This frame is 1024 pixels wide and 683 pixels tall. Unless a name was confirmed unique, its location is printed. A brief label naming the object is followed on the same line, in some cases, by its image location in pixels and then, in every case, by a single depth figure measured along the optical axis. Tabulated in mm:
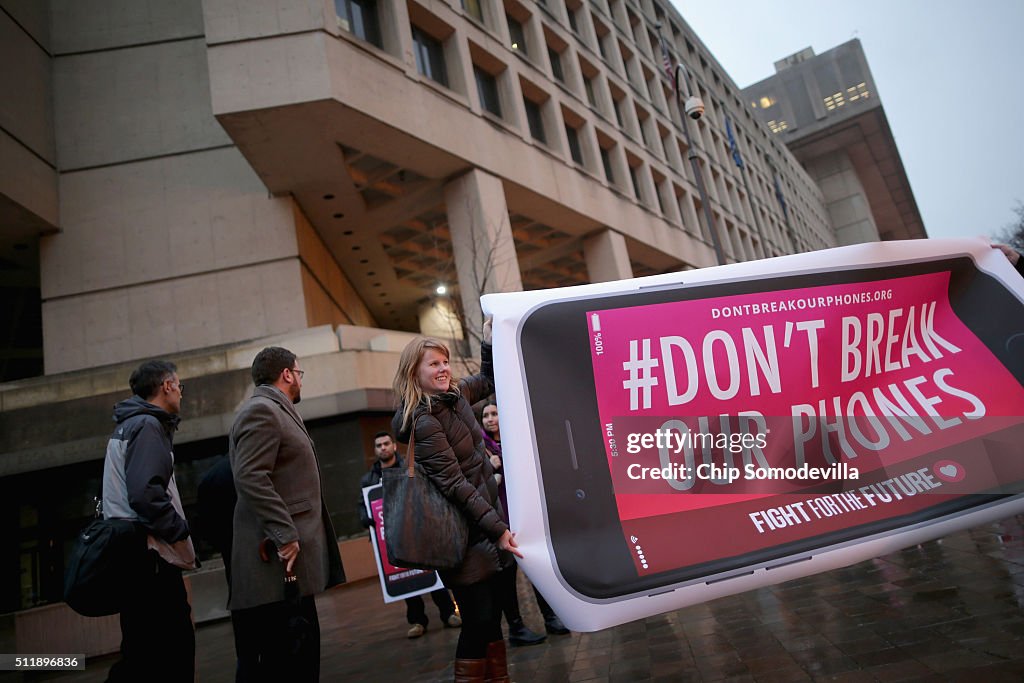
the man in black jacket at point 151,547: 3049
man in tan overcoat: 2932
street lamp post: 14617
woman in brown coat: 2708
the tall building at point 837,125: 69312
